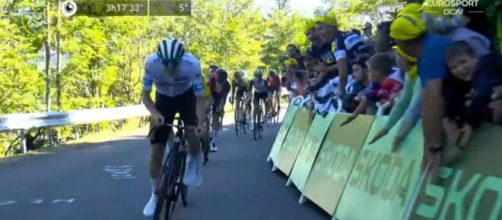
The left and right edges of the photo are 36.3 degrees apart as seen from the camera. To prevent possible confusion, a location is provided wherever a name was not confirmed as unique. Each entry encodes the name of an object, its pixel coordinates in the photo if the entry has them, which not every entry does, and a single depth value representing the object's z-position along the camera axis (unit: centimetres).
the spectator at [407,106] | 555
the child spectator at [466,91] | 448
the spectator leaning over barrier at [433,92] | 468
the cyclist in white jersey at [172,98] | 743
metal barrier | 1642
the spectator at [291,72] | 1498
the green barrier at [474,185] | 416
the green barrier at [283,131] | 1287
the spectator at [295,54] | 1498
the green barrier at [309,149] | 921
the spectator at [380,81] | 763
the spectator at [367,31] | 1415
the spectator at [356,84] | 895
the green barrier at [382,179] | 541
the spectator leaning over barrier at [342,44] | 958
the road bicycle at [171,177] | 718
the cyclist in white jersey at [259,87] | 2162
